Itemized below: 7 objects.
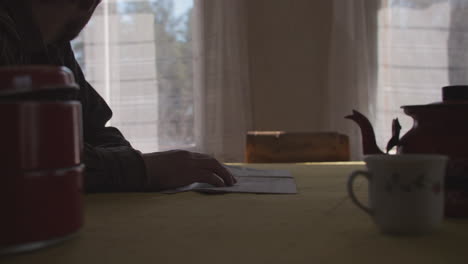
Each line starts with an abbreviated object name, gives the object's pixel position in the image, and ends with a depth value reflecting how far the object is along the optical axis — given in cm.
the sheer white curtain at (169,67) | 283
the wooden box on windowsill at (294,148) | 175
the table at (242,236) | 40
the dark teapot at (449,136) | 54
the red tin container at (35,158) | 39
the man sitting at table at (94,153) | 81
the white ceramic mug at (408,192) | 44
